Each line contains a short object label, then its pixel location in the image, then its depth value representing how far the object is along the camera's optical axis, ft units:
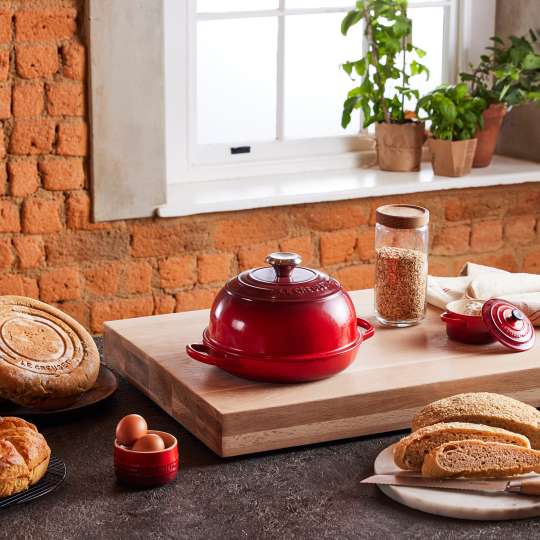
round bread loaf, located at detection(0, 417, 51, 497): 10.22
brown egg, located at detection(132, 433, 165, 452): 10.53
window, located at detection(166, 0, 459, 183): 15.52
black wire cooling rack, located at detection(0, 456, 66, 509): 10.26
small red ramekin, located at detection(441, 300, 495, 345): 11.66
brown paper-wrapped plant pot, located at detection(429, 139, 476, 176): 15.83
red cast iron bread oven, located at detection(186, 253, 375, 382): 11.01
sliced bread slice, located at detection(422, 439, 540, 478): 10.41
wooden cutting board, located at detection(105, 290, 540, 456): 10.83
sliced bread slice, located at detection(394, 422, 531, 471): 10.46
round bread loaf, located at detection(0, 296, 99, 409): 10.95
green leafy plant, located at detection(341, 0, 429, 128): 15.76
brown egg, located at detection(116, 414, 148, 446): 10.59
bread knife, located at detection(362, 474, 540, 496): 10.32
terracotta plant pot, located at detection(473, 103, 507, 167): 16.19
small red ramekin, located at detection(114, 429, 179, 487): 10.47
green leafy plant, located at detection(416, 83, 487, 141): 15.79
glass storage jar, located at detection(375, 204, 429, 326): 11.87
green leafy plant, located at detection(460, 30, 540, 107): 15.94
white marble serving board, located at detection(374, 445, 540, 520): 10.23
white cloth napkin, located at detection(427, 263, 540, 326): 12.05
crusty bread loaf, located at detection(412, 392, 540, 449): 10.58
